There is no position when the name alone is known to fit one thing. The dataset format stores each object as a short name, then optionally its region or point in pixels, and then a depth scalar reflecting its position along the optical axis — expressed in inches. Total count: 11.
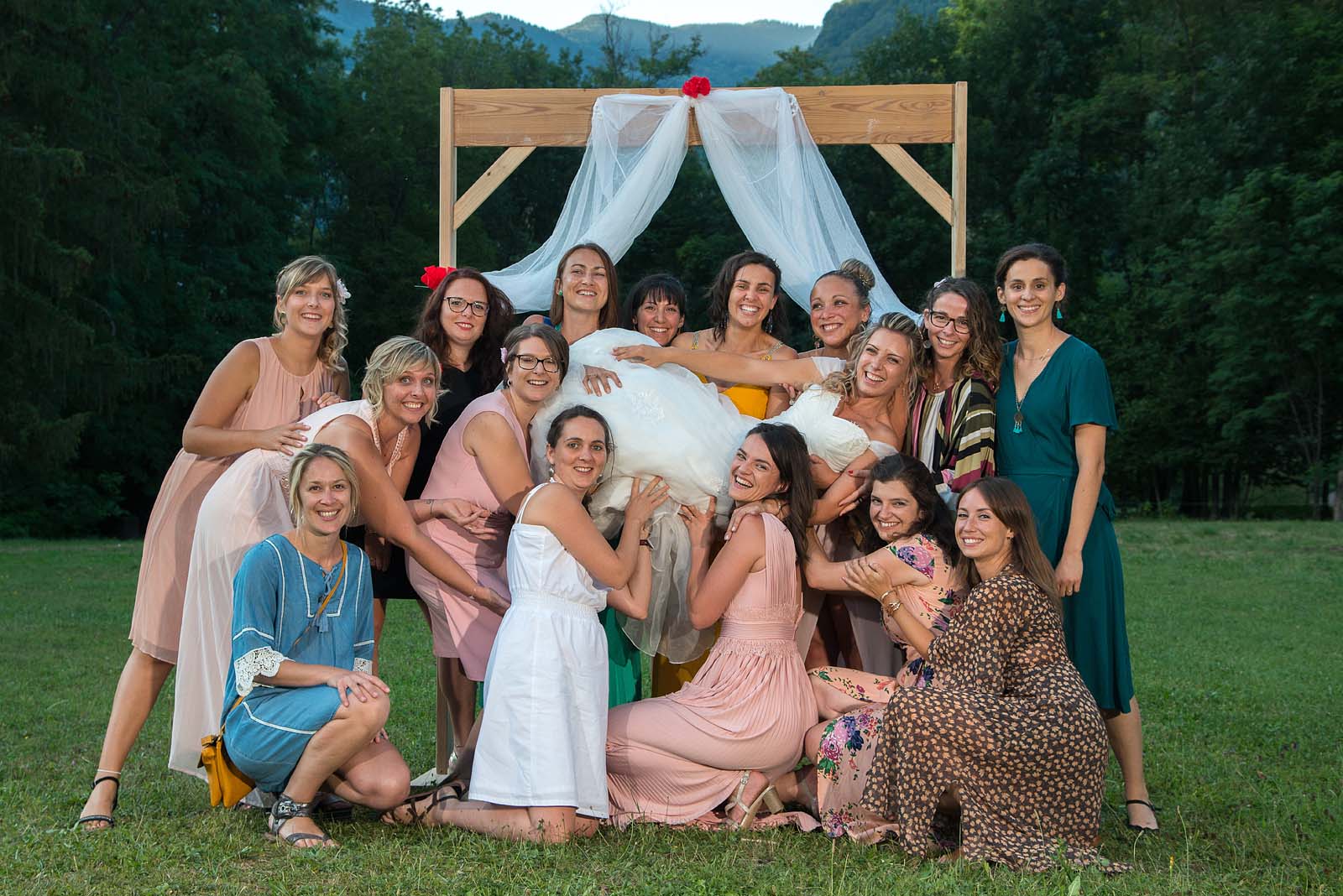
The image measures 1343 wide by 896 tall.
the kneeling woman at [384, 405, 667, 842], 158.4
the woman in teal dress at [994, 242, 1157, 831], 176.6
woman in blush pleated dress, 169.0
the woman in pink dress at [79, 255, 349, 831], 175.2
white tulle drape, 261.5
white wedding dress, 177.3
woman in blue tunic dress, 154.9
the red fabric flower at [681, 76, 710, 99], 270.2
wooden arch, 265.7
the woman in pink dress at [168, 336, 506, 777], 171.8
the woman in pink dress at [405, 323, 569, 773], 178.1
